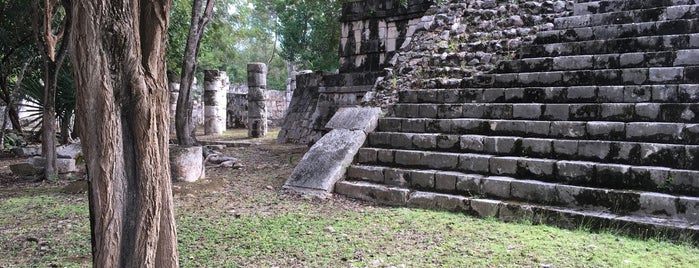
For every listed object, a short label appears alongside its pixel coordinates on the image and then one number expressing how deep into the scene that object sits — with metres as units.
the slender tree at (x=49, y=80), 6.41
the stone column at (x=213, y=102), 16.50
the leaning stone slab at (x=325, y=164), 5.37
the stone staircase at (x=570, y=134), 3.89
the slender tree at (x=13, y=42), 9.21
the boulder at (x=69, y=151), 7.62
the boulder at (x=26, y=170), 7.07
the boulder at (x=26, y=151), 9.88
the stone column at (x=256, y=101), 15.11
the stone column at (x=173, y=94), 16.20
